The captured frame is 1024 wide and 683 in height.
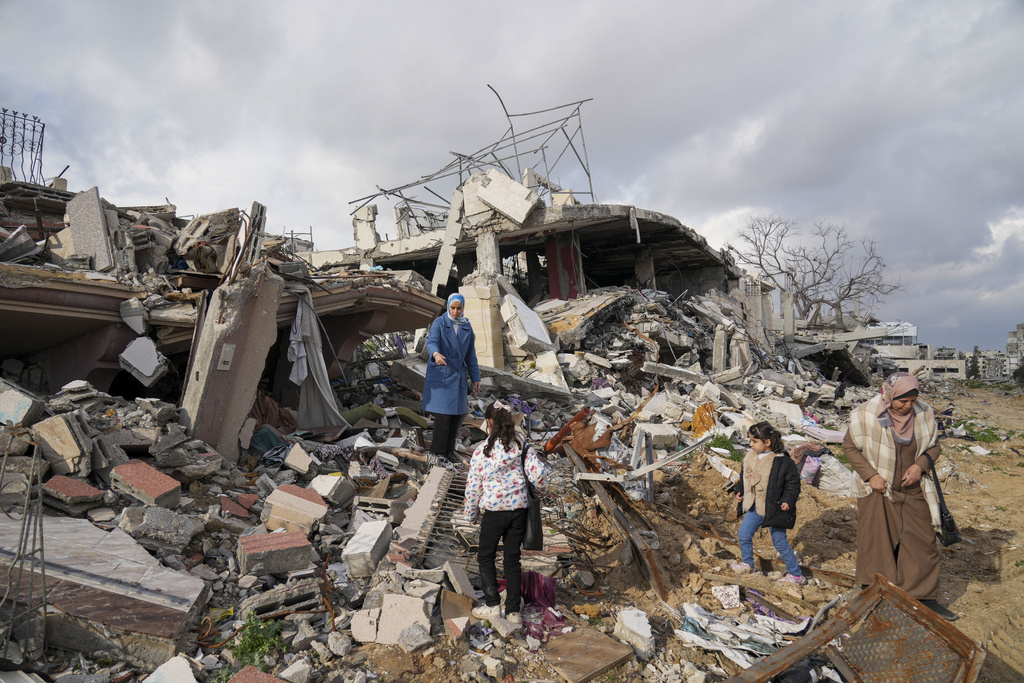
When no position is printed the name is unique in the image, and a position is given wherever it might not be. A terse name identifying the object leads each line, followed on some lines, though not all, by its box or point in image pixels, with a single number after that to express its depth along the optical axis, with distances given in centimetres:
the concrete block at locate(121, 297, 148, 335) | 506
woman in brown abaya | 353
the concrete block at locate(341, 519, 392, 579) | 354
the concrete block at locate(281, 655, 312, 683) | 264
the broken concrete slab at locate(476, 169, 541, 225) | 1220
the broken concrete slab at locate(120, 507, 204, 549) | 342
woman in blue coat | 558
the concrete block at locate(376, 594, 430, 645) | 304
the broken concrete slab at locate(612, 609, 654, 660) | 315
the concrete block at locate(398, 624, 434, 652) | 295
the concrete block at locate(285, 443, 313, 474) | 505
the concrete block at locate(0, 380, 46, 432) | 379
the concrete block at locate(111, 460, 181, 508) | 370
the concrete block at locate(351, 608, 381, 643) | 303
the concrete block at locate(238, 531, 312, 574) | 345
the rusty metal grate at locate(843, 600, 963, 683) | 275
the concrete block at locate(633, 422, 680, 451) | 720
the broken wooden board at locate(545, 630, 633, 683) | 289
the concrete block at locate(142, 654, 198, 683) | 251
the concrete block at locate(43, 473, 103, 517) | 345
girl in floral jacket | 334
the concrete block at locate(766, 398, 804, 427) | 936
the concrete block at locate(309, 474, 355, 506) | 449
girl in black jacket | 396
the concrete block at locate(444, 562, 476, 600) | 343
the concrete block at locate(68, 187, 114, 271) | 529
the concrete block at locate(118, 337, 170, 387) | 509
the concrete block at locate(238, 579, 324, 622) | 312
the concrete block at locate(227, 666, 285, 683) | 249
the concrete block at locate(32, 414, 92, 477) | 367
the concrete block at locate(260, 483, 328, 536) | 399
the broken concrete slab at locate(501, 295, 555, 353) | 1047
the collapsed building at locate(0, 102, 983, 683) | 291
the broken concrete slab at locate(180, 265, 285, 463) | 489
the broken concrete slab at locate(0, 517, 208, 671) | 266
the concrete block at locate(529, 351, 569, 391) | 995
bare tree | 2933
